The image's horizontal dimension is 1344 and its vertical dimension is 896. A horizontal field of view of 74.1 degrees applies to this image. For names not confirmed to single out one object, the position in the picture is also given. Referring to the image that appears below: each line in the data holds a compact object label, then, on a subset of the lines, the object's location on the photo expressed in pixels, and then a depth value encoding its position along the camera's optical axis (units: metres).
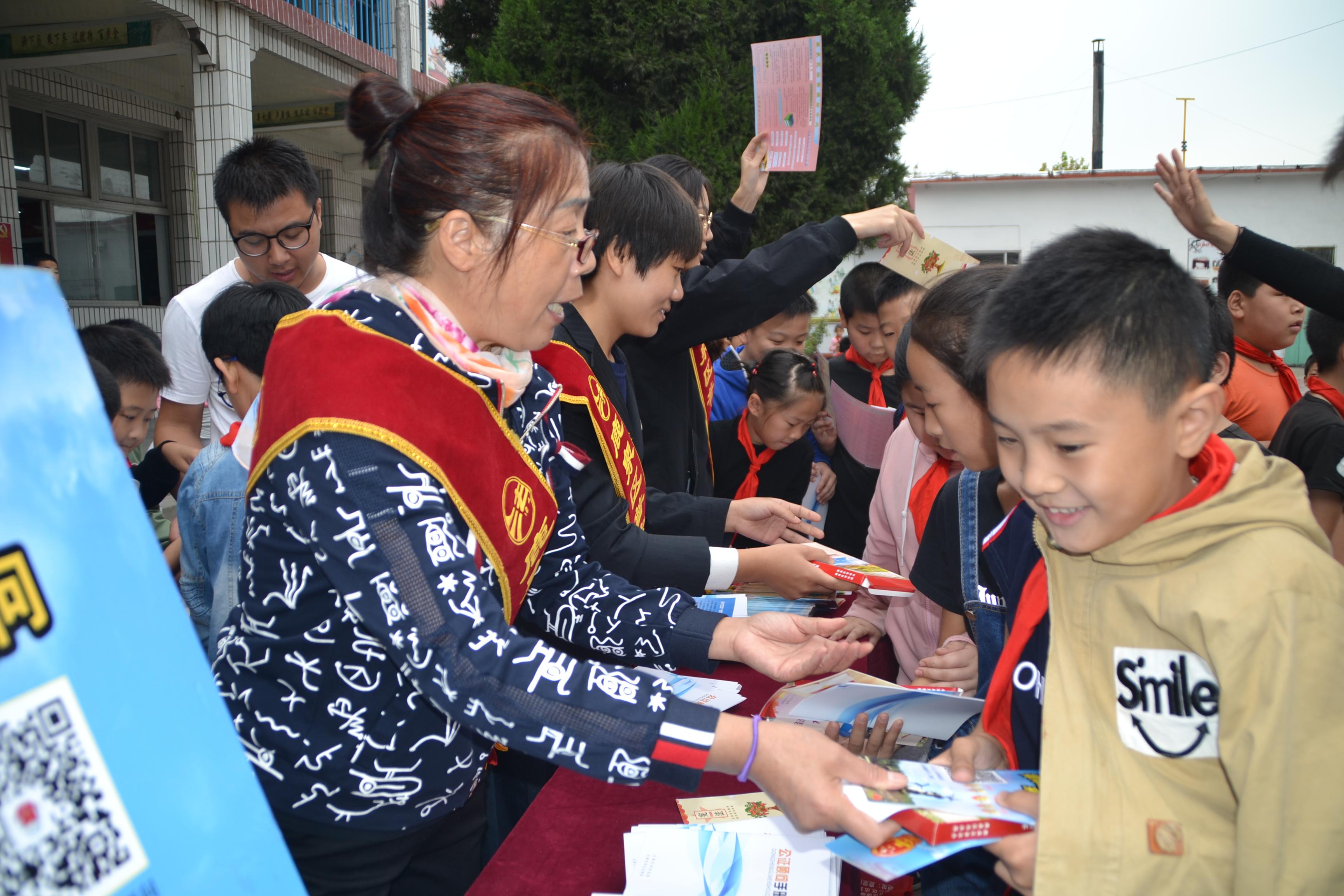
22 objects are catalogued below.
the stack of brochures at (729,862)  1.24
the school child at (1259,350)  3.49
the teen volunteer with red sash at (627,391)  1.96
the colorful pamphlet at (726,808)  1.41
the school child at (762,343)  4.22
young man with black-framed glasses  2.82
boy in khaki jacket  0.96
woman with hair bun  1.06
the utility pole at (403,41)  9.27
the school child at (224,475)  2.14
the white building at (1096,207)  16.20
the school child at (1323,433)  2.83
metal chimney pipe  28.80
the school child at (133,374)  2.87
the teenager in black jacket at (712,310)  2.60
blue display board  0.61
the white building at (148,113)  7.16
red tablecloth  1.28
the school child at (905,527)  2.16
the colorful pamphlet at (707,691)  1.81
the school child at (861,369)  3.47
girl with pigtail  3.40
